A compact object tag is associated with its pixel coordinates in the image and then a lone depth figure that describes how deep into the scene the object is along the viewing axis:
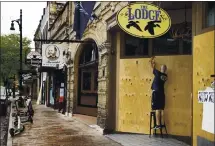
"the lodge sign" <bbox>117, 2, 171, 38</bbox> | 7.81
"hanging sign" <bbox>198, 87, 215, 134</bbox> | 6.55
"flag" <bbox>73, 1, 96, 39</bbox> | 12.83
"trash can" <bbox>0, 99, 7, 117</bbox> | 26.72
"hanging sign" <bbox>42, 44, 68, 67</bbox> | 17.89
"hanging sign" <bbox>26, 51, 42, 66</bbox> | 22.77
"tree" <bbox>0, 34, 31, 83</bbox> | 41.76
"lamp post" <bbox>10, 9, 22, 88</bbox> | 23.53
